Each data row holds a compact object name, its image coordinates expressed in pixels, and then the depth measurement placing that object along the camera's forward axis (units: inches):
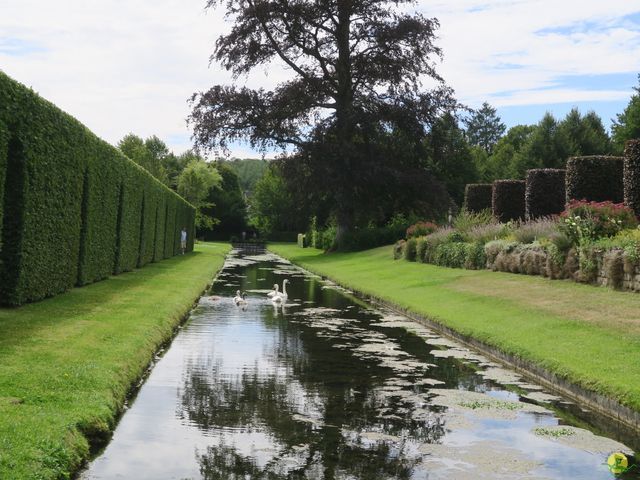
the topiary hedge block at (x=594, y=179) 960.3
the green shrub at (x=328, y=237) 2180.1
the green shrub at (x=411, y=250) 1330.0
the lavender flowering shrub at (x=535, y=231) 885.8
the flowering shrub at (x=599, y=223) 750.5
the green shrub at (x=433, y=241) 1220.5
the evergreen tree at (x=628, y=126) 2395.4
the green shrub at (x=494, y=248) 920.9
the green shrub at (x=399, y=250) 1414.6
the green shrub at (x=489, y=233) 1040.8
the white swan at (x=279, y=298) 789.9
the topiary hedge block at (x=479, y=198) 1542.8
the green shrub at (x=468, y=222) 1209.6
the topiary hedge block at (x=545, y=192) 1153.4
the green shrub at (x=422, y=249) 1263.5
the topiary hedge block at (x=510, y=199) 1342.3
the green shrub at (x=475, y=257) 1005.2
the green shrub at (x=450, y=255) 1072.2
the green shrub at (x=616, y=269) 631.2
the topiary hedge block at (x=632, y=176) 786.2
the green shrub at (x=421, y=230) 1462.8
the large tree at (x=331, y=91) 1797.5
